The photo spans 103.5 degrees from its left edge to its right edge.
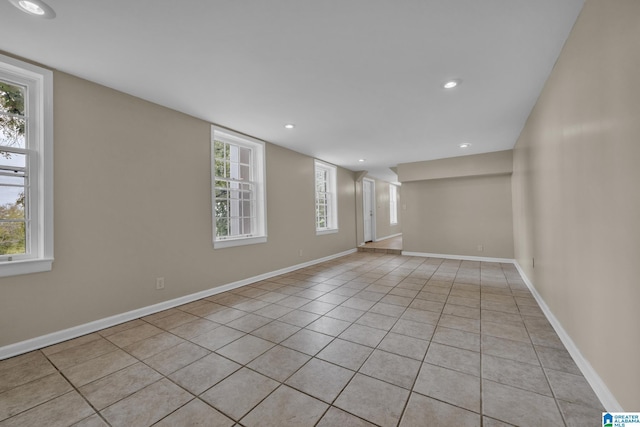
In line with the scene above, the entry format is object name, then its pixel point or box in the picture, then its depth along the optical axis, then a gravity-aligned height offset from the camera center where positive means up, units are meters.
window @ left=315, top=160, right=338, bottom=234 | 6.21 +0.47
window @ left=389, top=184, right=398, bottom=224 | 10.34 +0.44
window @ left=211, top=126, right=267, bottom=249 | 3.76 +0.45
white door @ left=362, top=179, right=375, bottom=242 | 8.22 +0.20
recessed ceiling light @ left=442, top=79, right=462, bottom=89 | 2.51 +1.31
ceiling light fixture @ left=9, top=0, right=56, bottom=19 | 1.54 +1.34
